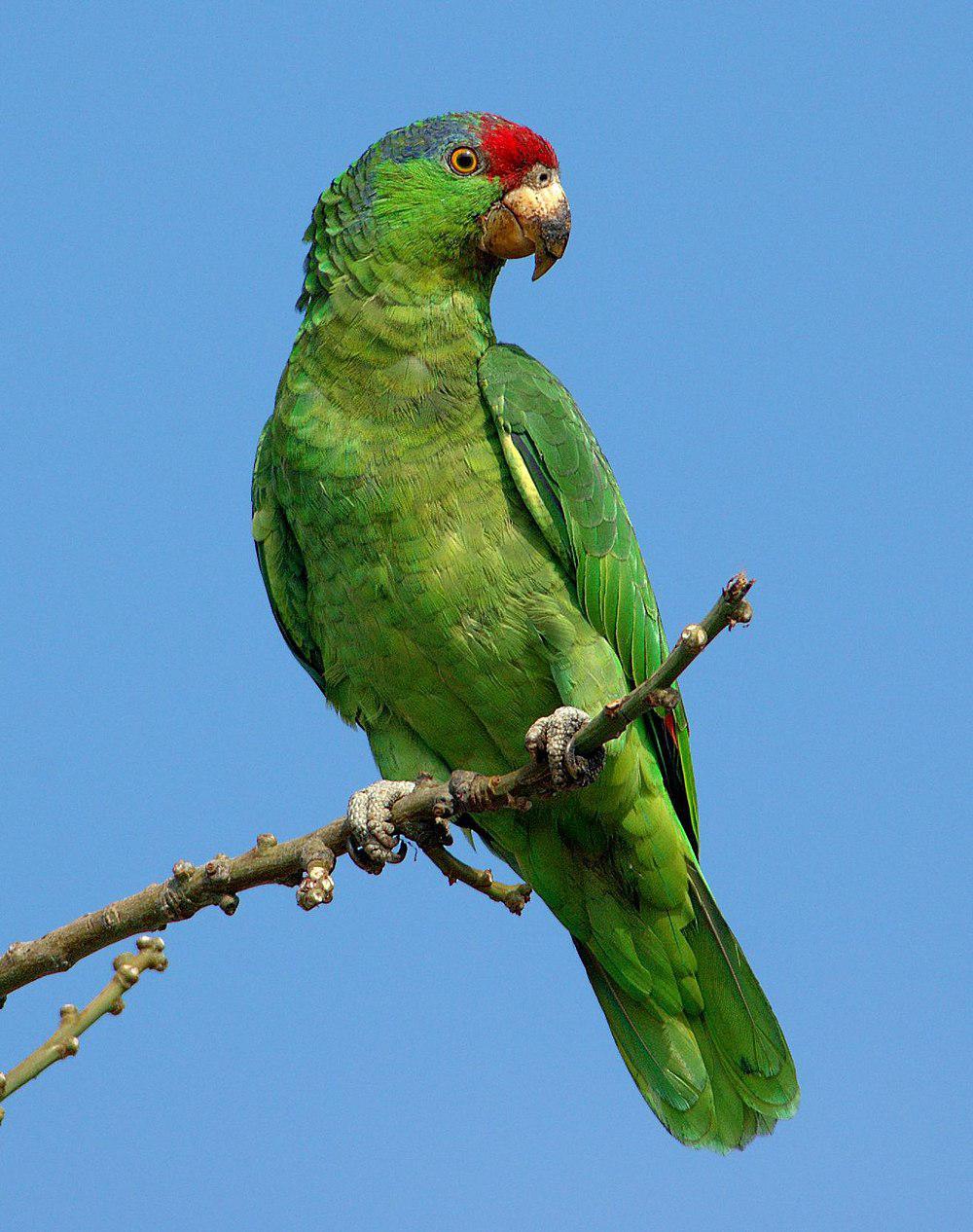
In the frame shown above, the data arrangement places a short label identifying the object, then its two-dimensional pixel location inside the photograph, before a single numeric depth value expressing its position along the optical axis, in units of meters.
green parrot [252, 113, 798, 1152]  9.08
